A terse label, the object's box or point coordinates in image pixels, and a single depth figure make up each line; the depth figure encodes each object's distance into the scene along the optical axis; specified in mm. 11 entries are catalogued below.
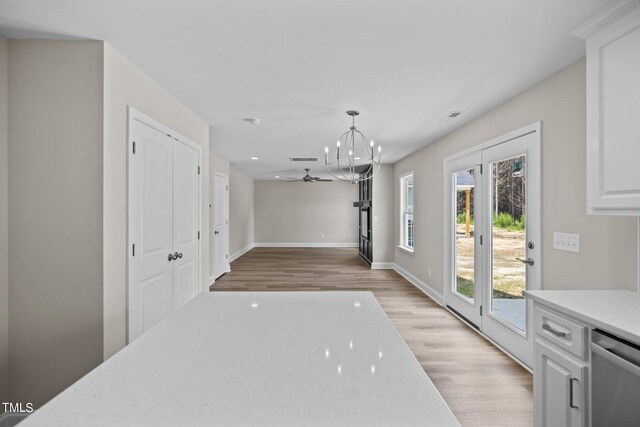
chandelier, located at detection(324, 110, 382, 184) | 3664
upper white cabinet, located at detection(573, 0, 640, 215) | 1529
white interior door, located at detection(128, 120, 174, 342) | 2262
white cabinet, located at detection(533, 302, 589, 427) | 1422
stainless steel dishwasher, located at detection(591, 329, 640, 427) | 1263
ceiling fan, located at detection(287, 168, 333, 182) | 8328
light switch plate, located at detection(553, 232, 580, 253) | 2207
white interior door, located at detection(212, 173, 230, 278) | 6043
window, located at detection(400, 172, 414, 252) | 6234
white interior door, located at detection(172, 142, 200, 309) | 2928
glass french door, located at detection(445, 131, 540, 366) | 2668
